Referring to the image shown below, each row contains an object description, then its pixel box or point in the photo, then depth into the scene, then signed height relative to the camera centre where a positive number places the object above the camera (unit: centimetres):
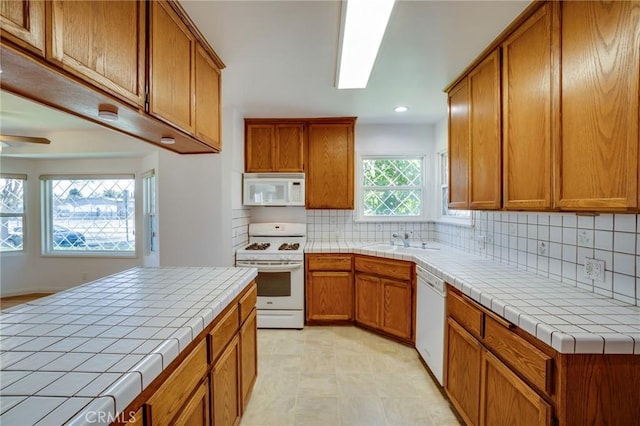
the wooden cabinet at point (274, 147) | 332 +75
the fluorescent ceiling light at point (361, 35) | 135 +100
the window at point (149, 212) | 397 -4
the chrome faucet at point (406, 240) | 307 -34
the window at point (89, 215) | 435 -9
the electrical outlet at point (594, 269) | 140 -31
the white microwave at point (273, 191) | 327 +22
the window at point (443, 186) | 330 +28
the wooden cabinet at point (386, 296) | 263 -88
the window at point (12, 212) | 427 -4
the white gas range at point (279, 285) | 299 -83
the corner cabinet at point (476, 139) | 177 +51
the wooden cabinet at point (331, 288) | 307 -87
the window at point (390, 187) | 361 +29
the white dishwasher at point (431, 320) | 197 -86
